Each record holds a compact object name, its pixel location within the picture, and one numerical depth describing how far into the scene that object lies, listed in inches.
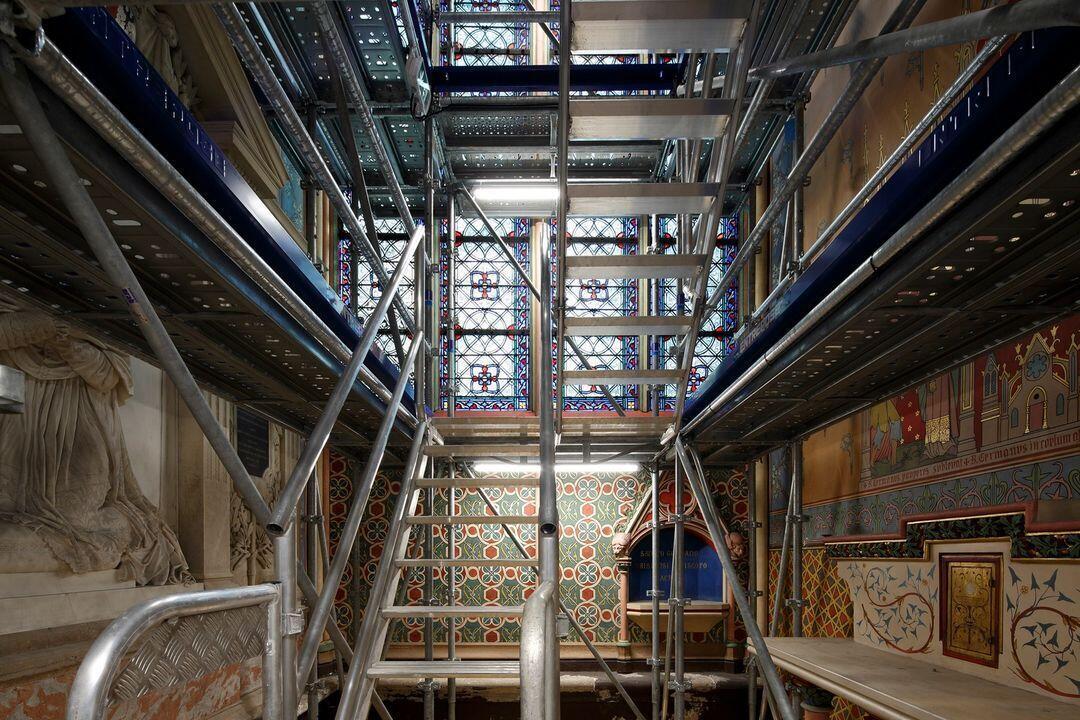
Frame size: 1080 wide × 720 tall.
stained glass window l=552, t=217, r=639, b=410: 312.3
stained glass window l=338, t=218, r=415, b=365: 317.4
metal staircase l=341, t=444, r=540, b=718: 125.7
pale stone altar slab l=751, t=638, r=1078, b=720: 98.3
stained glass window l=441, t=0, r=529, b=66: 297.4
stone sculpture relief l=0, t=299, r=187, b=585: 139.1
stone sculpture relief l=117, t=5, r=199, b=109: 171.2
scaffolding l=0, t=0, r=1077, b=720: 58.7
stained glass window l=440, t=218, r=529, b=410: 313.7
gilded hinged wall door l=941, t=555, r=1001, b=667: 127.6
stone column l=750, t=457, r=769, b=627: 274.7
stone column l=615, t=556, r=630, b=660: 298.0
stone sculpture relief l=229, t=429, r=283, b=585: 224.5
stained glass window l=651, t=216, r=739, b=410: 311.0
